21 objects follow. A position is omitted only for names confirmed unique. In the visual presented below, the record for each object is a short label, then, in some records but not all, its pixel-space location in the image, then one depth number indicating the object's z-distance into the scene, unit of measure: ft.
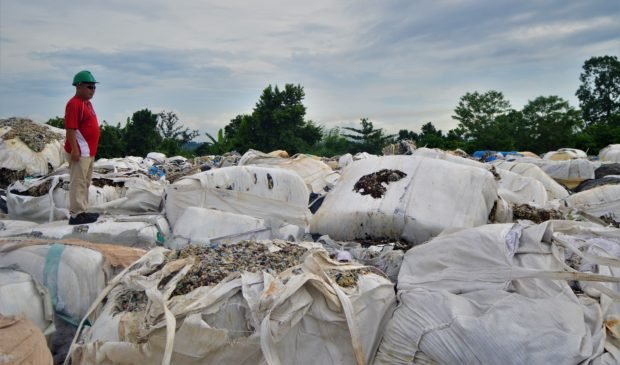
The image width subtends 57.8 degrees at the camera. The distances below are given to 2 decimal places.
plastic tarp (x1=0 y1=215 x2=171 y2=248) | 10.63
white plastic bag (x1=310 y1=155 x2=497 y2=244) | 9.78
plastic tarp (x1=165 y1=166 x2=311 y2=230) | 12.14
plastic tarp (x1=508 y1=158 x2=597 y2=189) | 20.63
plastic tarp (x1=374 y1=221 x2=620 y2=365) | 6.06
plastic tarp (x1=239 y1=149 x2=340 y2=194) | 16.79
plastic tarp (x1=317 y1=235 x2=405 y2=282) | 8.34
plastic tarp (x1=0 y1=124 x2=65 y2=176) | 18.71
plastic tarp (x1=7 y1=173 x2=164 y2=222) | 13.05
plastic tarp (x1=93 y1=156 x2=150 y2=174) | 18.60
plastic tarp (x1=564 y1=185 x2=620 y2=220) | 11.84
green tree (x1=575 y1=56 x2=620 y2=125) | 111.24
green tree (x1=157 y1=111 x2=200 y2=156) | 79.66
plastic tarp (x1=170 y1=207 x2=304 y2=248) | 10.36
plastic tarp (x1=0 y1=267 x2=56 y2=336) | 7.20
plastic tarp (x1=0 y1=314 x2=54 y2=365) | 5.65
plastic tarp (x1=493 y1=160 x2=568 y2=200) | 16.47
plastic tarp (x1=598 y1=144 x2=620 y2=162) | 30.39
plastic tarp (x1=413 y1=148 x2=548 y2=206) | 13.97
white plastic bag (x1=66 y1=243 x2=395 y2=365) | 6.50
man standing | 12.69
